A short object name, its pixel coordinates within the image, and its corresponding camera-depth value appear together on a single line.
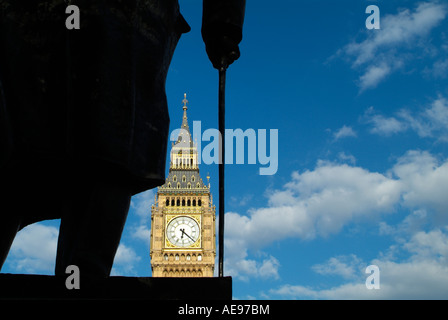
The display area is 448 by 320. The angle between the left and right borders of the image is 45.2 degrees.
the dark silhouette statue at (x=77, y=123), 3.30
